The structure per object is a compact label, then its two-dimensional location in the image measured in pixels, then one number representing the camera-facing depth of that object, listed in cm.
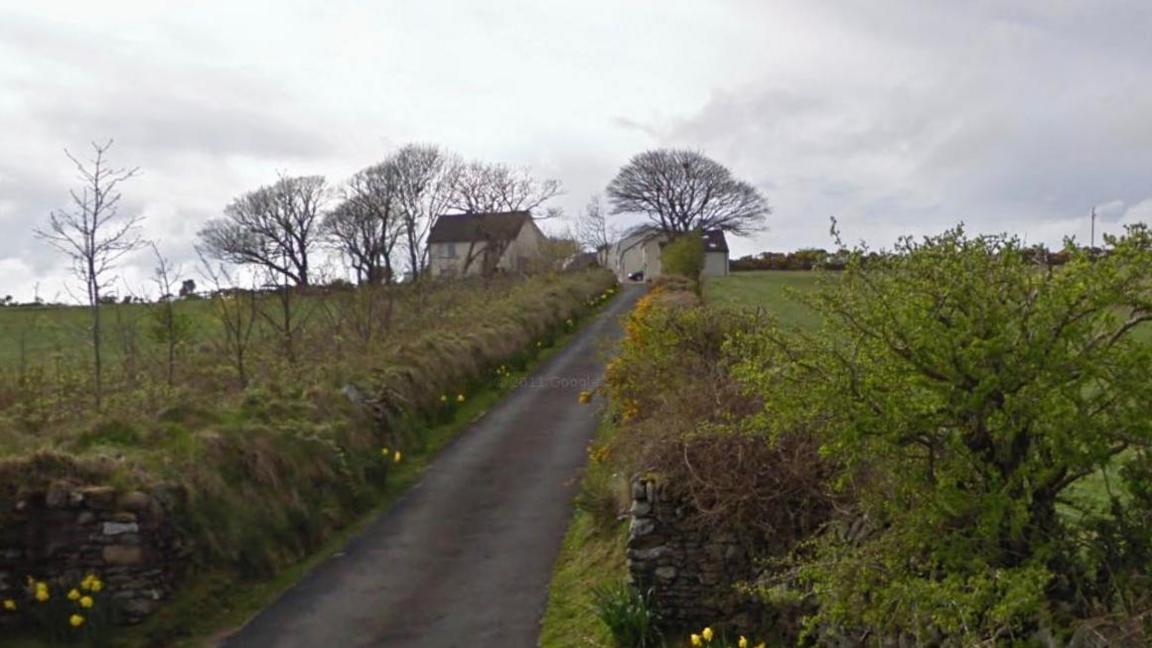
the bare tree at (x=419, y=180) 5331
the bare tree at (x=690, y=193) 6988
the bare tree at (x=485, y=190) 5725
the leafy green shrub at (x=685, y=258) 4097
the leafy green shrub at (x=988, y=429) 440
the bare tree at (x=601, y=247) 7800
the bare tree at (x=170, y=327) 1369
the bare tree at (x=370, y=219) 4622
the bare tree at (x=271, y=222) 5103
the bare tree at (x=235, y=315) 1452
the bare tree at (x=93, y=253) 1248
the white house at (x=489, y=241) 5172
